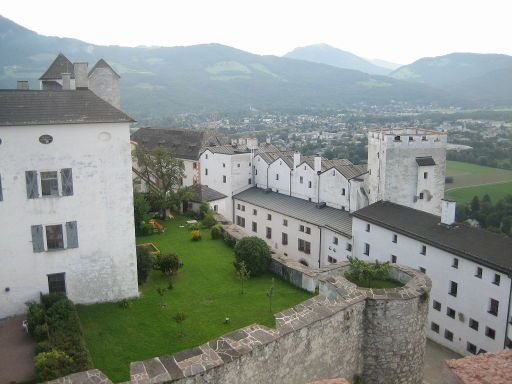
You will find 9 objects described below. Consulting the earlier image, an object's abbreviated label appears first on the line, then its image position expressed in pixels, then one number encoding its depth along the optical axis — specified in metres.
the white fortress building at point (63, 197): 19.80
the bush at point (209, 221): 36.62
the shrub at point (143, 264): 24.44
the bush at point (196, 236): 33.34
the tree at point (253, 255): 26.02
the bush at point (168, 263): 24.98
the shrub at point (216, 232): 33.75
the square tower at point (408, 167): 36.72
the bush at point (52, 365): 15.23
